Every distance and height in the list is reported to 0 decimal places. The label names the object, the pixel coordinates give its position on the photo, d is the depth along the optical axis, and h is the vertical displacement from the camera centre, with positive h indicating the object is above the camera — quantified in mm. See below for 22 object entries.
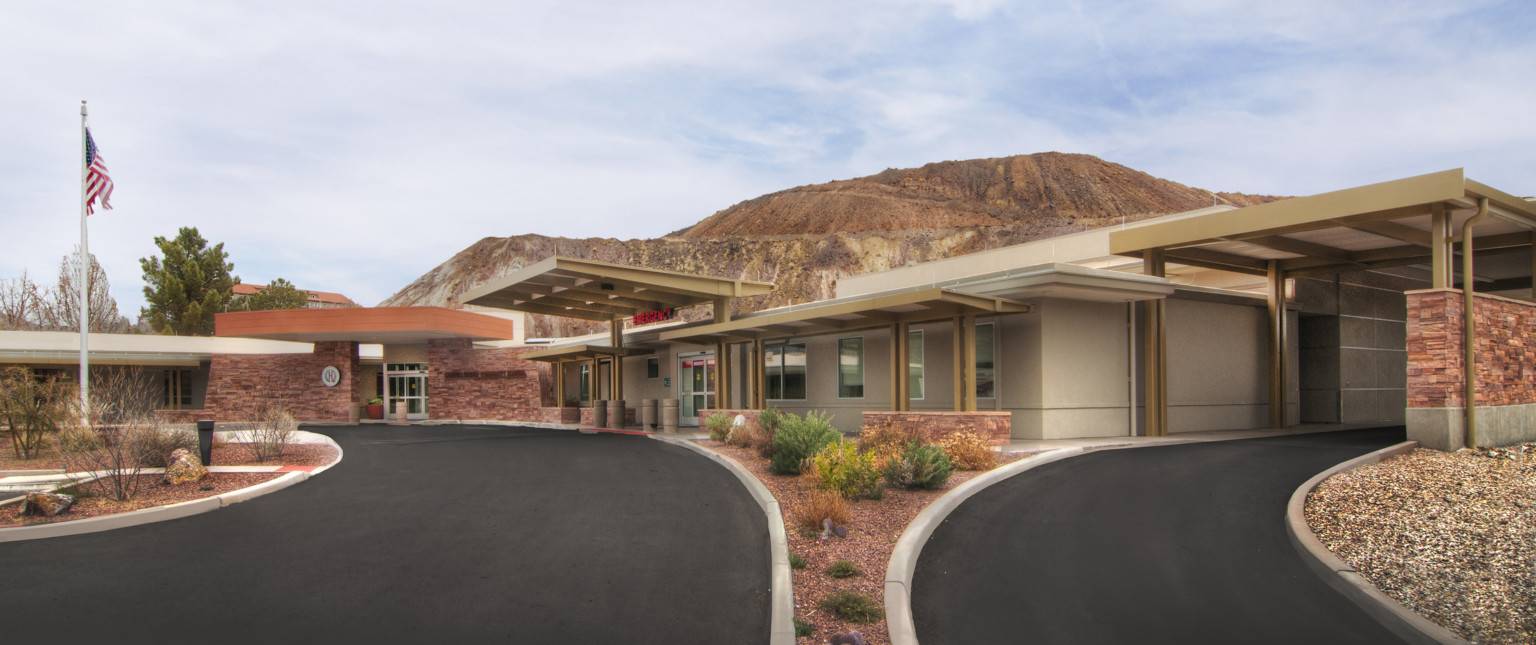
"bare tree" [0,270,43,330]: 54375 +2916
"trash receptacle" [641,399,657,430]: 25359 -2042
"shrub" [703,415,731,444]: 18250 -1785
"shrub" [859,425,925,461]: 12891 -1550
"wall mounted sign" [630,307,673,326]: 25844 +857
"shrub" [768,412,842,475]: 12055 -1395
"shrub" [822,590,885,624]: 6102 -1908
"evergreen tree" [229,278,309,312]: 54875 +3238
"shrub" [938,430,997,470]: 11922 -1559
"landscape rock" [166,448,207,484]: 12109 -1688
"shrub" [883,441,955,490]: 10266 -1540
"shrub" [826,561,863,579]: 7012 -1862
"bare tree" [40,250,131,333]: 54156 +3072
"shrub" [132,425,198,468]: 13156 -1482
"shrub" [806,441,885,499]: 9664 -1496
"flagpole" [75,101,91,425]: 20969 +1495
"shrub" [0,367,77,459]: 16062 -1091
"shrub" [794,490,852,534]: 8344 -1662
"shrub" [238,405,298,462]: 15717 -1605
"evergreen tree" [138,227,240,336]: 47594 +3428
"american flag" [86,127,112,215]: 21422 +4296
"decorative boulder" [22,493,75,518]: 9766 -1734
